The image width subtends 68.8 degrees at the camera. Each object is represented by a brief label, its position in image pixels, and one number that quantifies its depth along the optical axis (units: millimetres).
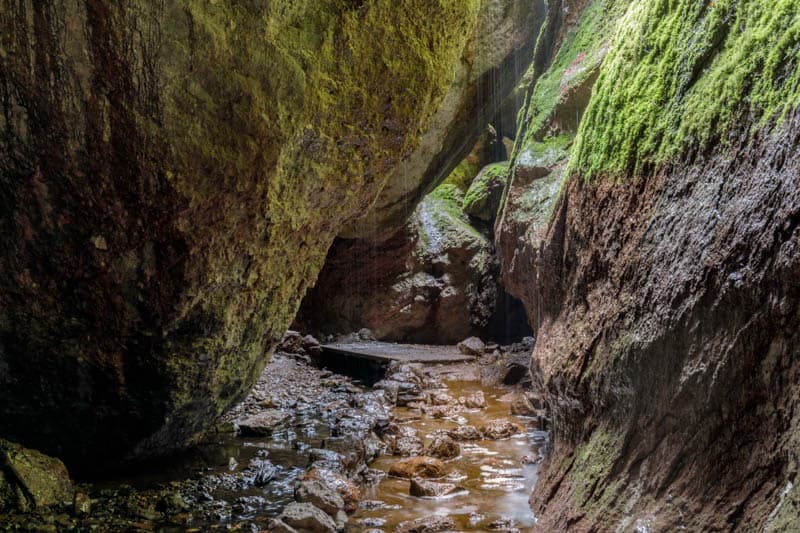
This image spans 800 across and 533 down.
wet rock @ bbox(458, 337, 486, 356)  12110
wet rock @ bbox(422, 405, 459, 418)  7660
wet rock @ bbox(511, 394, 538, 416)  7539
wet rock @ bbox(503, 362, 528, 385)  9453
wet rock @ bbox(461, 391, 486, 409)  8148
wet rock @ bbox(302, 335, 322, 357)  11453
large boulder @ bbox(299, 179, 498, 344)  13750
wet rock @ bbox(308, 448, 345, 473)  4848
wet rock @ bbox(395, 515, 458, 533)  4008
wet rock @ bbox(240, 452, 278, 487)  4434
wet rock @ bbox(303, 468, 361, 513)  4359
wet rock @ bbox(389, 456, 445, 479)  5152
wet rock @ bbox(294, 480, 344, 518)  4035
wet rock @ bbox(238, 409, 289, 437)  5707
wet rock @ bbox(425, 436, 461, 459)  5809
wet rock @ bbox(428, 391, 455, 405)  8320
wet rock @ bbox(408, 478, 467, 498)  4738
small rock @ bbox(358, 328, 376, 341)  13554
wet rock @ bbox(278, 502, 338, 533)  3615
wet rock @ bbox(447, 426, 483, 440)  6528
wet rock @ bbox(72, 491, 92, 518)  3510
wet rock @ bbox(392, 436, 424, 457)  5914
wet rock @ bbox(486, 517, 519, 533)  3982
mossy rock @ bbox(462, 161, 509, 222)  14797
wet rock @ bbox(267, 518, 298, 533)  3467
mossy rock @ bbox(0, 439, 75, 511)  3477
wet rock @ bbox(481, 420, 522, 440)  6566
